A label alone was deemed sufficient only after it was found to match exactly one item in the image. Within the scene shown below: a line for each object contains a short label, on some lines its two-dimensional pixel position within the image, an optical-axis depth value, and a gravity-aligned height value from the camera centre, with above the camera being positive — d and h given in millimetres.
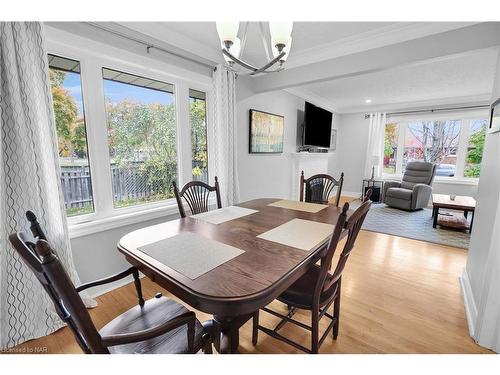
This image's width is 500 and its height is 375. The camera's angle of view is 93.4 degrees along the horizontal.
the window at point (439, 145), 4945 +159
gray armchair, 4559 -743
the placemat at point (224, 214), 1644 -475
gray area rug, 3262 -1182
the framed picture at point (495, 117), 1600 +256
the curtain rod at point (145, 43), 1803 +923
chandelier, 1173 +573
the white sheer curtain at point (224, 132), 2670 +208
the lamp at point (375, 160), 5656 -206
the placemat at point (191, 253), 967 -476
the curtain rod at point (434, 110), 4672 +889
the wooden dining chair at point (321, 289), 1055 -759
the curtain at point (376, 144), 5613 +177
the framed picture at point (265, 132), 3396 +275
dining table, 792 -477
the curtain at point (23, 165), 1397 -105
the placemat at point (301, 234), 1214 -468
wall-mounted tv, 4367 +483
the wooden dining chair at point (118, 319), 642 -612
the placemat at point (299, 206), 1896 -463
